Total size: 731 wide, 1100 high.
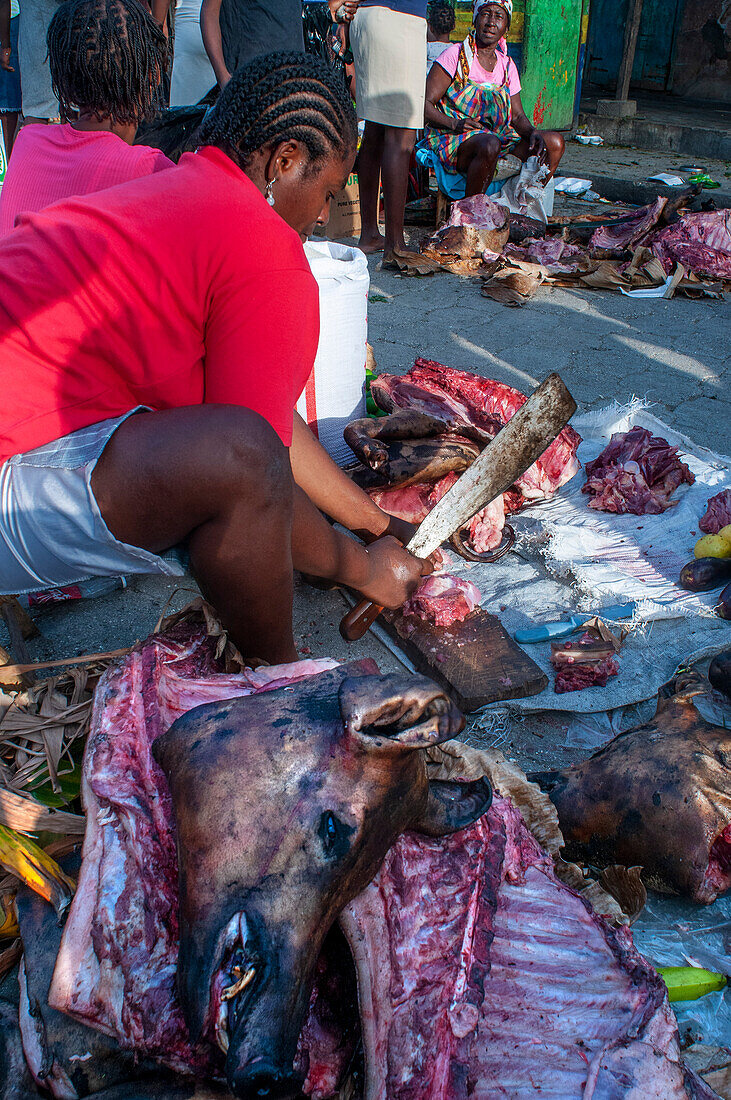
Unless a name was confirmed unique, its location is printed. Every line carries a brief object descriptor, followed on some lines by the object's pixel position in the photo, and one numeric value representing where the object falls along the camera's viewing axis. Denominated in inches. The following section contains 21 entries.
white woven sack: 126.0
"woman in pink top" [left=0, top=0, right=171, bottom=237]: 98.5
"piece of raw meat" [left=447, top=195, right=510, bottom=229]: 283.4
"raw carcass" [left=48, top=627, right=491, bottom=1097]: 43.3
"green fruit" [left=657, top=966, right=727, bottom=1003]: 59.4
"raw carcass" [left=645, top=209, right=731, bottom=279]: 260.4
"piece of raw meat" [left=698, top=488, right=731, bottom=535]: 125.0
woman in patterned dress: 283.1
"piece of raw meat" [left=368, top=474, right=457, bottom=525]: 124.9
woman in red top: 69.4
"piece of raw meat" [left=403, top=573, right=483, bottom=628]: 108.6
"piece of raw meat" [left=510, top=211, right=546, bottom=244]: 288.7
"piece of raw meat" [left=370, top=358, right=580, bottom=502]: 138.0
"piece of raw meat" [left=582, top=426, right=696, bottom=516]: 135.0
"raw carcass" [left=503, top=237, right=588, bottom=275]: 271.0
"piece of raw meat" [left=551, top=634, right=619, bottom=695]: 101.0
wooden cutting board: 98.2
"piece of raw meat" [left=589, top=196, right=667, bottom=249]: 277.7
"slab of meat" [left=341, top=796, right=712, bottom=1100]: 45.3
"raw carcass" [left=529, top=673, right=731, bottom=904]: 66.2
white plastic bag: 297.6
